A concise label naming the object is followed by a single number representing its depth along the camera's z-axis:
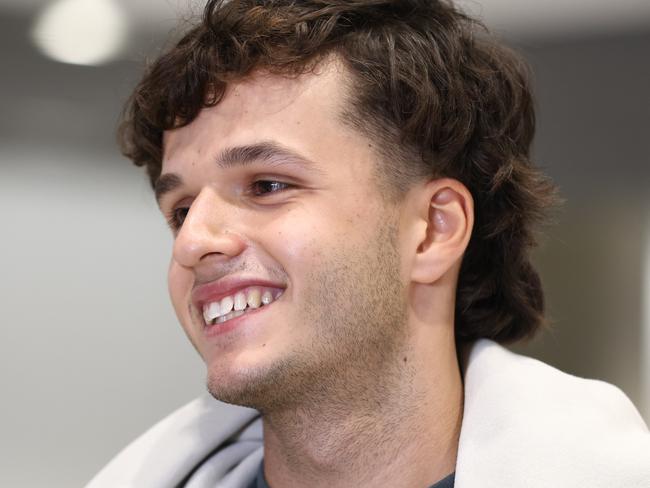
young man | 1.25
